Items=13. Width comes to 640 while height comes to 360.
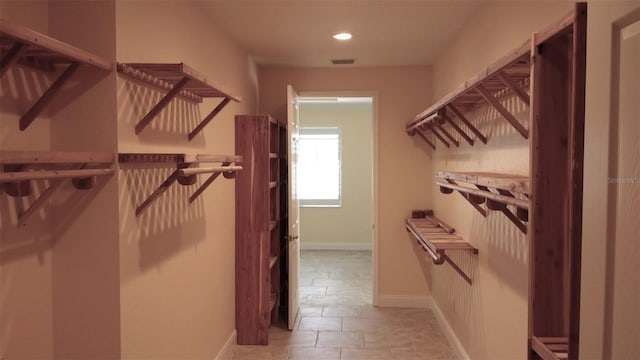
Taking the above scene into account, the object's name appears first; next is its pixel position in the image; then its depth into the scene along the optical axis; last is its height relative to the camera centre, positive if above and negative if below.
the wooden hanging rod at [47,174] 1.18 -0.03
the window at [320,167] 7.92 -0.03
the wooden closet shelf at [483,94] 1.47 +0.35
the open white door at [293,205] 3.80 -0.37
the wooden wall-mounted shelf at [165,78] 1.77 +0.39
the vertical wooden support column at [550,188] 1.17 -0.06
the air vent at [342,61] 4.26 +1.03
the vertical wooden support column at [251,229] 3.59 -0.53
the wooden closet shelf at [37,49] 1.11 +0.35
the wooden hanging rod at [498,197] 1.47 -0.12
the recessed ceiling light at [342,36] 3.41 +1.03
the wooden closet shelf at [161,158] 1.79 +0.03
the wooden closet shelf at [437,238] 2.92 -0.55
